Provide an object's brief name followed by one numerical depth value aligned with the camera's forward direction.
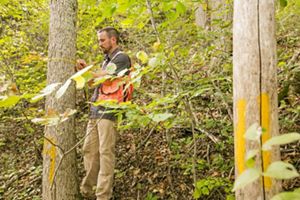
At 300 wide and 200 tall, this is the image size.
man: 4.29
